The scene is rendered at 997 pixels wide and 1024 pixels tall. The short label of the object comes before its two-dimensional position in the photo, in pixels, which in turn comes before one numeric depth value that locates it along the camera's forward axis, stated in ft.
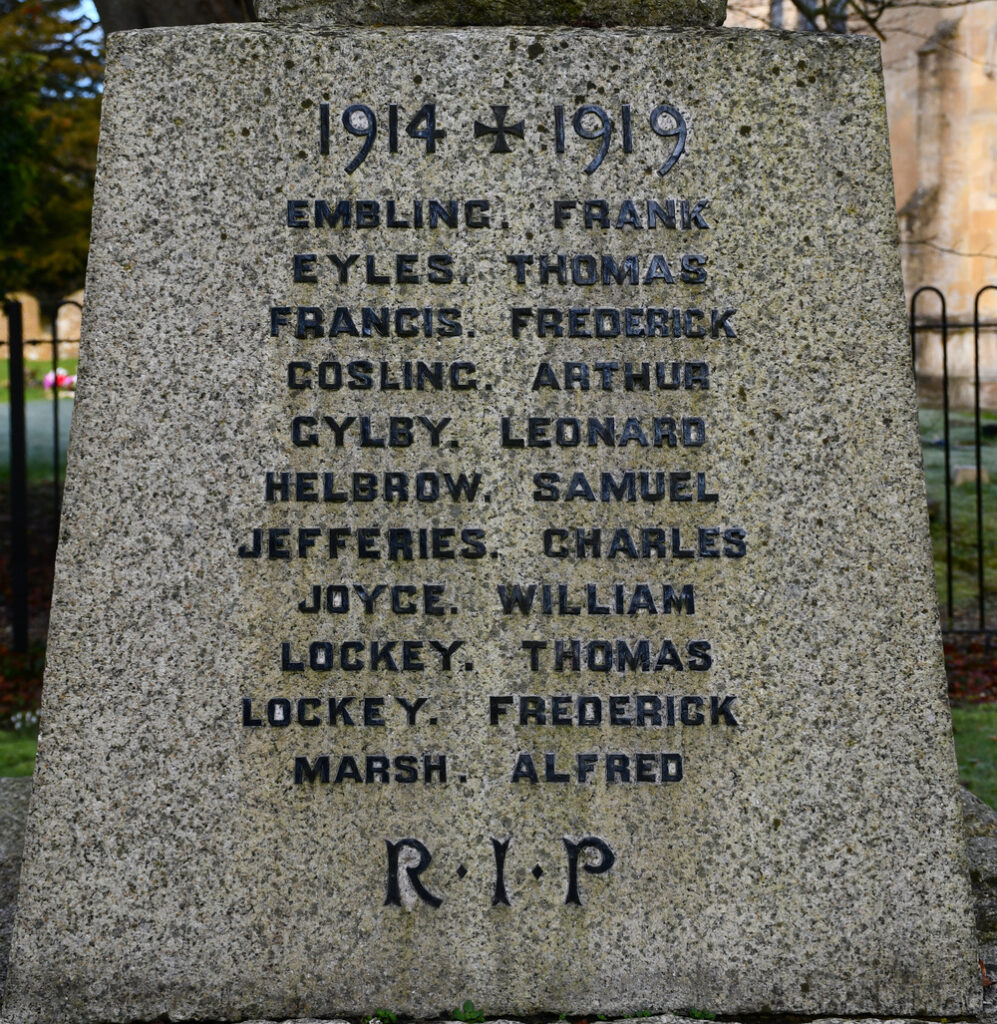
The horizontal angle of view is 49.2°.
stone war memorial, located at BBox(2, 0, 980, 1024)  8.42
